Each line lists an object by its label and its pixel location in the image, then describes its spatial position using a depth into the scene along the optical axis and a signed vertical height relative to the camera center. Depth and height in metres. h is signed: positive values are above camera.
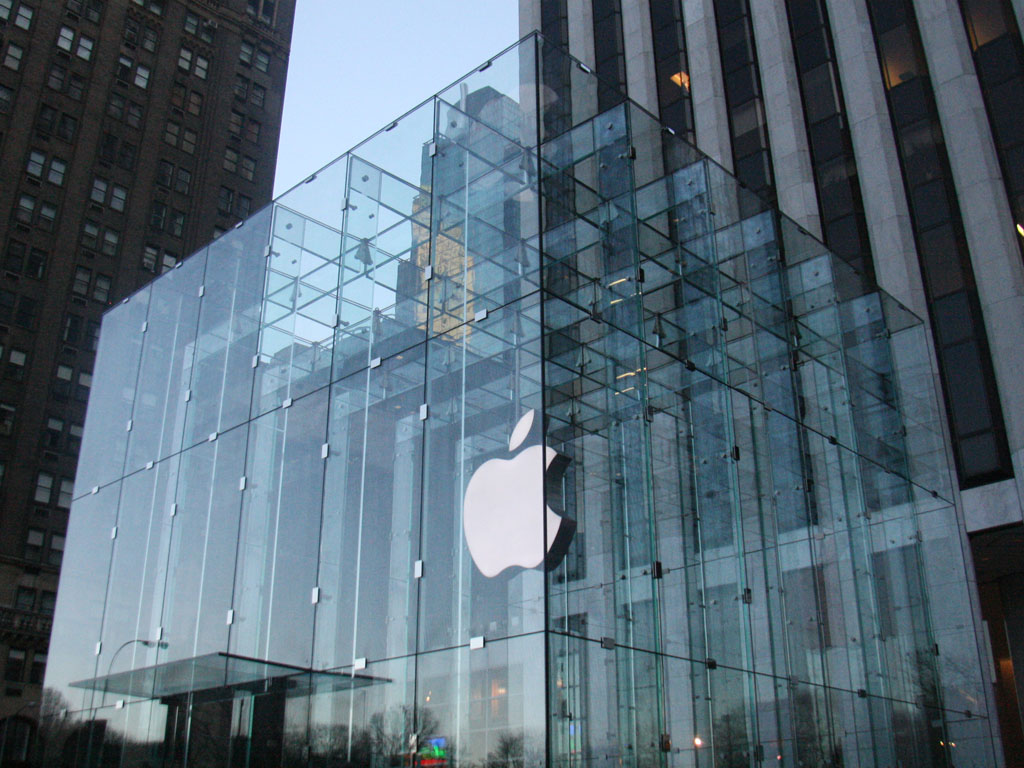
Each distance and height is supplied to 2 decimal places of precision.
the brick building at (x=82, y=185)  58.94 +38.31
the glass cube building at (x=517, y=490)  14.48 +4.95
